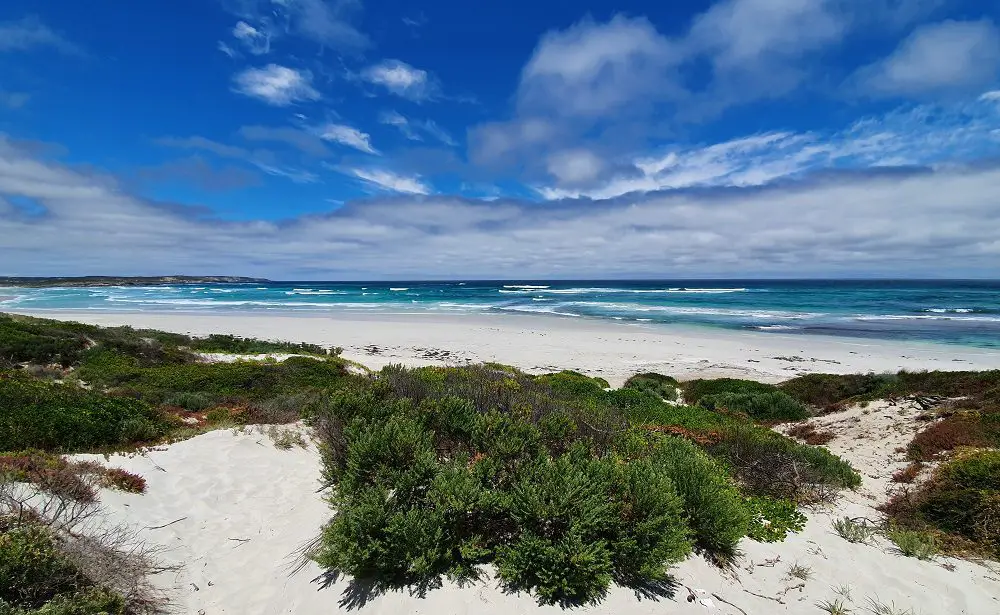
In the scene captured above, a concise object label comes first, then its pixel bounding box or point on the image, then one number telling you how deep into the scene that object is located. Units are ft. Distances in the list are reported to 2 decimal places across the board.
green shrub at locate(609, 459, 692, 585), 12.25
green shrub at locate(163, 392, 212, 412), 33.19
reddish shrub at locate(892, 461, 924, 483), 21.40
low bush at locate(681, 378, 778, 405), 45.29
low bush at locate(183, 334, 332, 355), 65.67
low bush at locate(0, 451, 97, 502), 14.01
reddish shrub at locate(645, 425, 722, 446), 23.65
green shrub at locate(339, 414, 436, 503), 14.07
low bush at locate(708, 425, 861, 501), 19.43
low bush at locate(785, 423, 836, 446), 30.81
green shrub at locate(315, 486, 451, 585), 12.12
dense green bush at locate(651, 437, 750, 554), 13.91
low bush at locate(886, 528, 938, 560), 14.73
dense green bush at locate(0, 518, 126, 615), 9.59
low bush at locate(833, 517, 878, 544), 15.97
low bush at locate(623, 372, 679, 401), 45.39
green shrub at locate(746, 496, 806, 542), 15.55
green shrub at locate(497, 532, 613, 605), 11.60
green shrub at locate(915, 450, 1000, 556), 15.71
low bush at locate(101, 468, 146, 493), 16.58
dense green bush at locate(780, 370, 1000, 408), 35.90
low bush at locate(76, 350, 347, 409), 36.17
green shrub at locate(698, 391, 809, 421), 39.27
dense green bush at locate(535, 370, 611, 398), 36.59
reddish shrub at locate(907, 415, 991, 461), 23.85
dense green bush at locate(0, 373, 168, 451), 20.58
